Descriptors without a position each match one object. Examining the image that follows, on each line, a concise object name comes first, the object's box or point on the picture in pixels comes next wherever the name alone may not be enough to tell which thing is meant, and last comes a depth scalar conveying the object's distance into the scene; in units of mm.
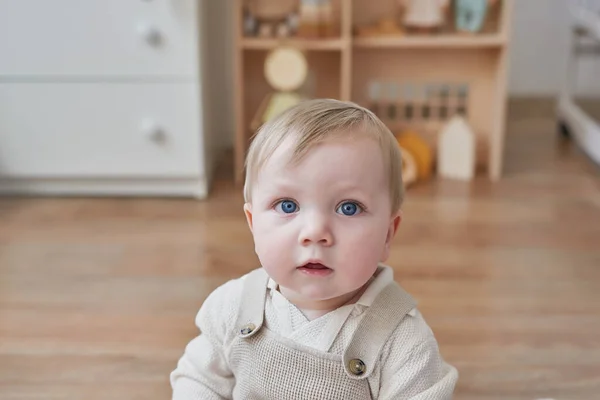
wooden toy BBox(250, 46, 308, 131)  1906
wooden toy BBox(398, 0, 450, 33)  1981
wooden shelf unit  2021
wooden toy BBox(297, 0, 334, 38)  1921
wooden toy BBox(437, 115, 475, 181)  2025
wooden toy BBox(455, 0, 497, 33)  1964
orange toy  2021
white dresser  1753
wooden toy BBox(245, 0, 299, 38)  1975
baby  785
